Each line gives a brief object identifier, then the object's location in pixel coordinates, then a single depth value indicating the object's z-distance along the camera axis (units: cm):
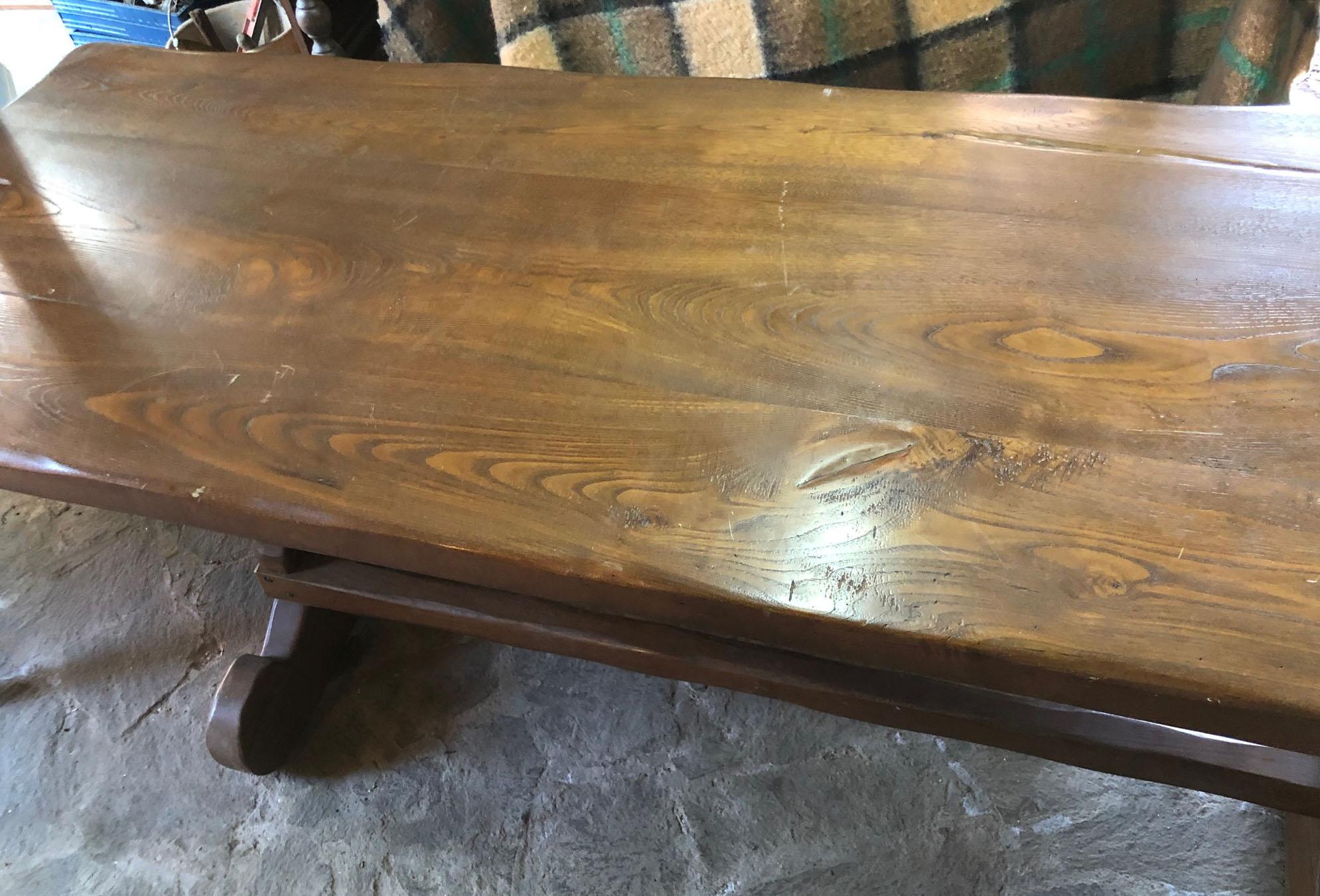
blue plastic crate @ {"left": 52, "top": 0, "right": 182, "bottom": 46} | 186
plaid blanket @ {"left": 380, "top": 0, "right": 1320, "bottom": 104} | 129
